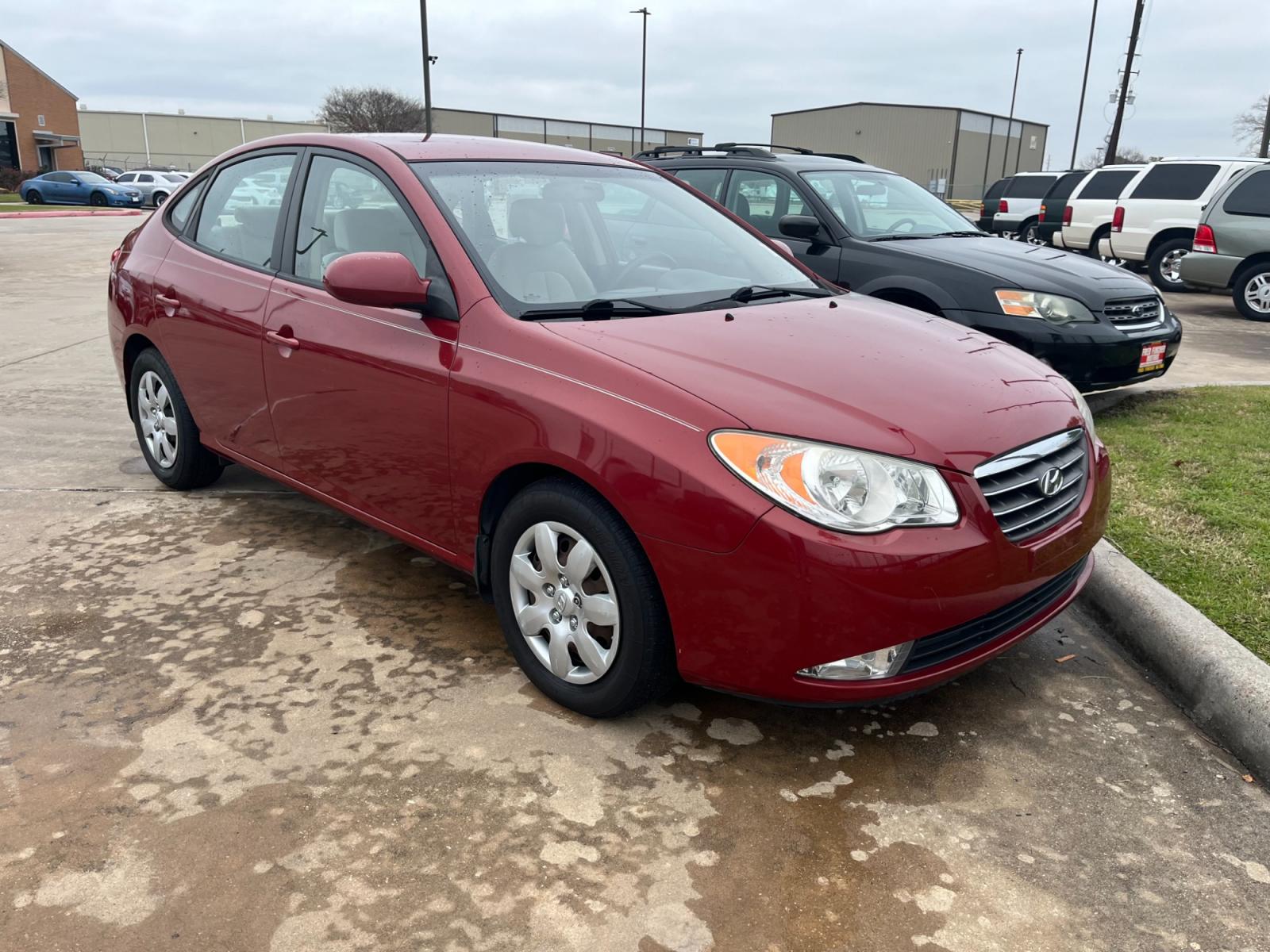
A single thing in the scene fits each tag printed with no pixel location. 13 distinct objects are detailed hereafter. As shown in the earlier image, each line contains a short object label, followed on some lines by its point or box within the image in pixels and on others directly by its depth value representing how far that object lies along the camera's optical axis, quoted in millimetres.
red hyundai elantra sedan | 2467
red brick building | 52438
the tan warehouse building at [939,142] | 69312
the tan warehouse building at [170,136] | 76125
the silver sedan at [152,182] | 40738
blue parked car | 37875
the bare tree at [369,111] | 52719
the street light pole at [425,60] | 28922
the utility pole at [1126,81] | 29047
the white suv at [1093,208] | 16312
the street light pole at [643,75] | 51500
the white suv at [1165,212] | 13805
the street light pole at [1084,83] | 50094
